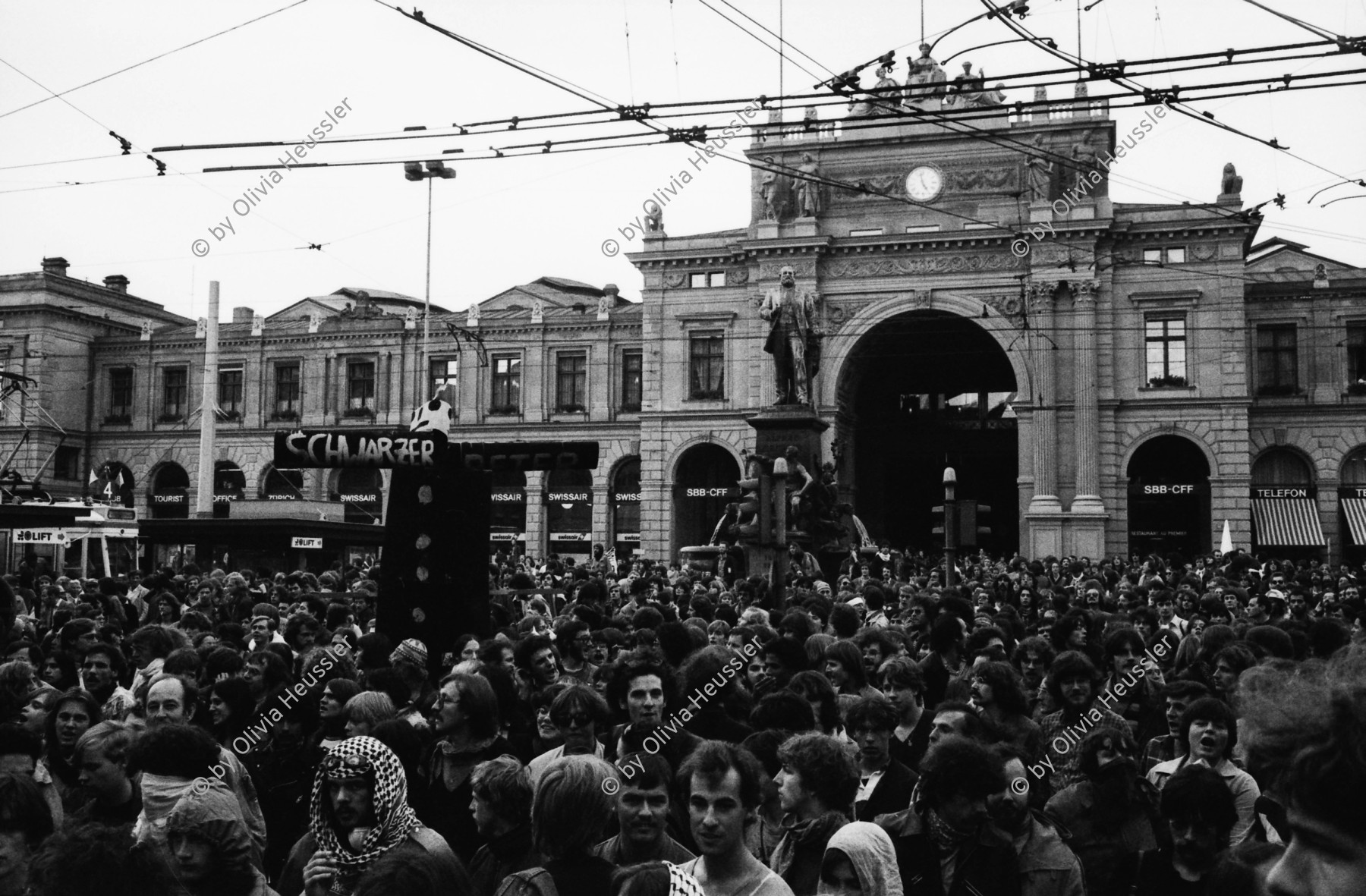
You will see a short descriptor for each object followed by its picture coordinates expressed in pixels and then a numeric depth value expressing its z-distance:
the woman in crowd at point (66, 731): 6.37
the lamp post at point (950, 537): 17.91
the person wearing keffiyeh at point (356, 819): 4.38
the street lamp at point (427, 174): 22.12
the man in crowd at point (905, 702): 7.04
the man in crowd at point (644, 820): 4.82
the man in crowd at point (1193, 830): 4.75
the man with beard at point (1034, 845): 4.80
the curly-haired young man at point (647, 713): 6.25
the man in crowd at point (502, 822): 4.70
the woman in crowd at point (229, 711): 7.36
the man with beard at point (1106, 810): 5.32
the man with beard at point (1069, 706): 6.96
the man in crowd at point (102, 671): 8.62
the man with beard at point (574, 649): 9.54
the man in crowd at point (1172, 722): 6.87
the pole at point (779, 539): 14.60
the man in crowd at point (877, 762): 5.81
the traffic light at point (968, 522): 17.77
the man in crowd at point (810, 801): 4.68
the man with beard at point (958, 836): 4.70
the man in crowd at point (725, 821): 4.27
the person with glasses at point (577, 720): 6.21
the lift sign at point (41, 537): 31.50
